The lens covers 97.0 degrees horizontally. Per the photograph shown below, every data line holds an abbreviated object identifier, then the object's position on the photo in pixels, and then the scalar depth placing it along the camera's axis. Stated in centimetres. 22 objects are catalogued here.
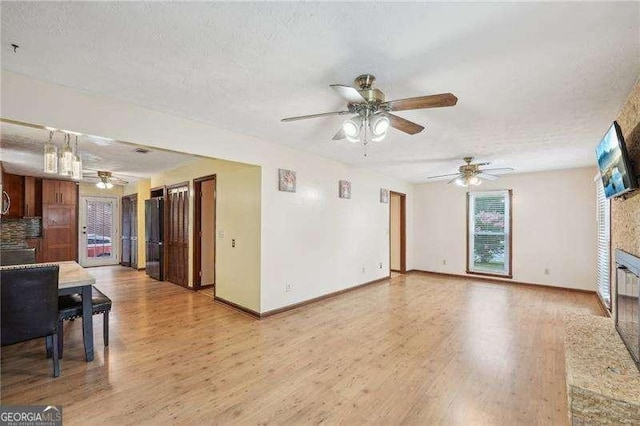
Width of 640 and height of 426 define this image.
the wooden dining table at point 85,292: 266
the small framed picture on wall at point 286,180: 408
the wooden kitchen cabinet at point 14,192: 605
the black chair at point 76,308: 269
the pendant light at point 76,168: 281
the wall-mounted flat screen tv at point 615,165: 205
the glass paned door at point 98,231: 802
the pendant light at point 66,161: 268
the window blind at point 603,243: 417
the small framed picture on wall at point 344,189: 515
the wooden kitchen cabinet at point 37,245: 644
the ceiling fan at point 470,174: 473
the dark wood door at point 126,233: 794
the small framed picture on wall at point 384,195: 632
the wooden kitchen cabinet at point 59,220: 670
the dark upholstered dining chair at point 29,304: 218
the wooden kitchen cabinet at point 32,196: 649
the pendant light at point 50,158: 257
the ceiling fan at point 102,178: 624
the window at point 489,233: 634
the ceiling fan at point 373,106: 192
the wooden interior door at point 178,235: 556
